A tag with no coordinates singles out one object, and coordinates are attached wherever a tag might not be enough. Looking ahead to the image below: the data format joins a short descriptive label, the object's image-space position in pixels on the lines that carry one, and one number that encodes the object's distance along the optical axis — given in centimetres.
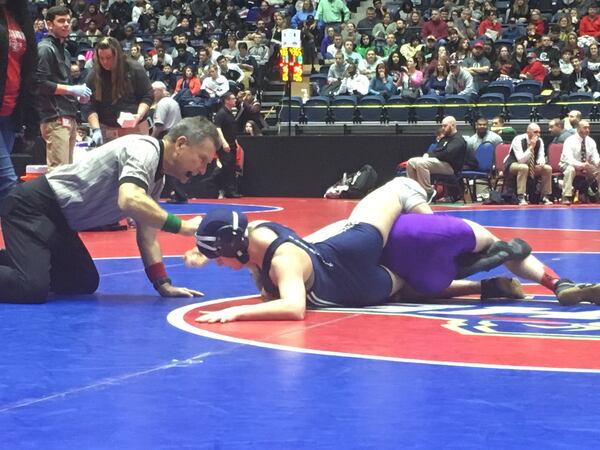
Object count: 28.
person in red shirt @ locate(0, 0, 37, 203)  584
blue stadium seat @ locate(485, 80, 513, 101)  1767
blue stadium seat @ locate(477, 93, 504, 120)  1714
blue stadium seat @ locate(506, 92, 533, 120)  1708
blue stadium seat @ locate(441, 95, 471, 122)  1736
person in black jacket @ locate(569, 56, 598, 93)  1731
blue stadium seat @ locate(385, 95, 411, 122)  1777
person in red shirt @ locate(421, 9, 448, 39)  2023
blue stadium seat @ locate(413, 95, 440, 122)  1755
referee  505
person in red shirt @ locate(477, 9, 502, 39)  2000
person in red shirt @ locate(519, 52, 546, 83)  1812
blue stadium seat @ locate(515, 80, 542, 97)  1762
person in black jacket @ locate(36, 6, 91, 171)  833
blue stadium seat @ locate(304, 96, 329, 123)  1862
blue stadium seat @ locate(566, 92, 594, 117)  1656
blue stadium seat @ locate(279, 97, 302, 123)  1888
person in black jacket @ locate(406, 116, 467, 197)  1489
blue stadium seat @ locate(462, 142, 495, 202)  1557
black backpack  1611
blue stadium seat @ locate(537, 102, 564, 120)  1678
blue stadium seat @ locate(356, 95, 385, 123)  1808
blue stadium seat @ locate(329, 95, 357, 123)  1839
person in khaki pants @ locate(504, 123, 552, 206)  1501
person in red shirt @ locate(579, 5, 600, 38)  1919
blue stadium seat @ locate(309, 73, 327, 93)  1981
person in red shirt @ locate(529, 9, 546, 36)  1959
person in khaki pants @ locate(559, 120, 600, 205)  1479
